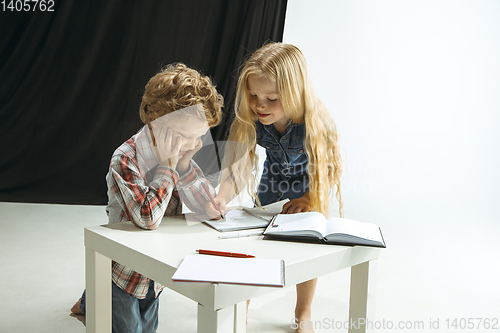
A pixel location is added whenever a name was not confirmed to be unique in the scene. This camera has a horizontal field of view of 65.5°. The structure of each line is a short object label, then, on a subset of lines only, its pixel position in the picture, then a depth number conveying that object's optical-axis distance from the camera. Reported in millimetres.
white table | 569
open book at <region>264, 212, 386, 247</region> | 760
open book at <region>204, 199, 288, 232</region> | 886
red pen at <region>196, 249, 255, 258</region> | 668
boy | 884
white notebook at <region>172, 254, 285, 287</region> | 550
